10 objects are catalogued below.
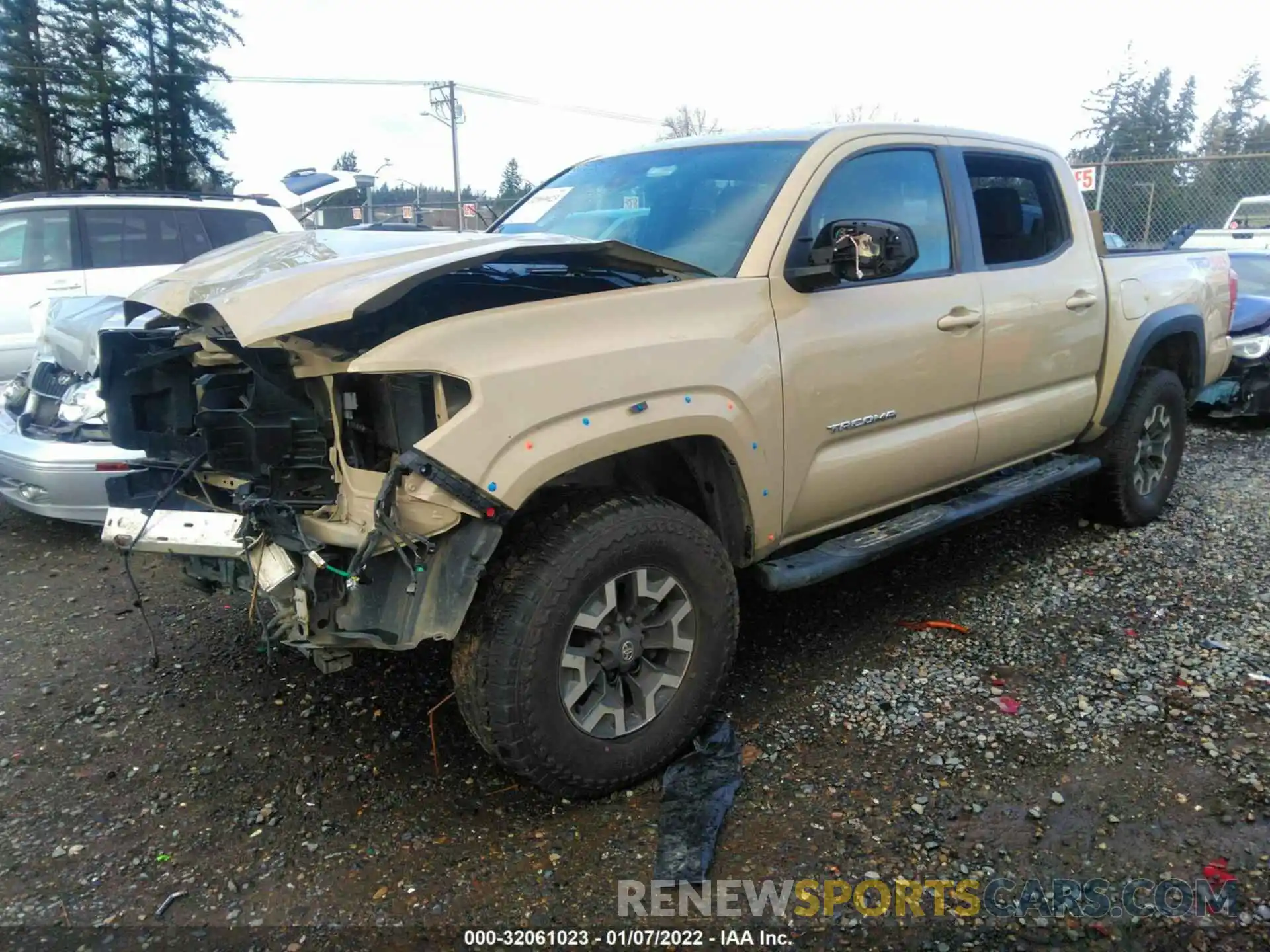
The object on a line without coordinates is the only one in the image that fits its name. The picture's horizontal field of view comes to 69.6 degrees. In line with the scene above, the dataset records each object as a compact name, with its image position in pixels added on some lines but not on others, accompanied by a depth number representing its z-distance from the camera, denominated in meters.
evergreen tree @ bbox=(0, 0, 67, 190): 21.83
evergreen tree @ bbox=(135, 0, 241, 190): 24.47
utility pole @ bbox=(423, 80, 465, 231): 32.66
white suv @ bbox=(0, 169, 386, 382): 7.55
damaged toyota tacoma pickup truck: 2.39
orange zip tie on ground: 3.88
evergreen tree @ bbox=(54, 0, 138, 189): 22.92
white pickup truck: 10.77
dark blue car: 7.64
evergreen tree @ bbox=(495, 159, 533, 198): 28.12
